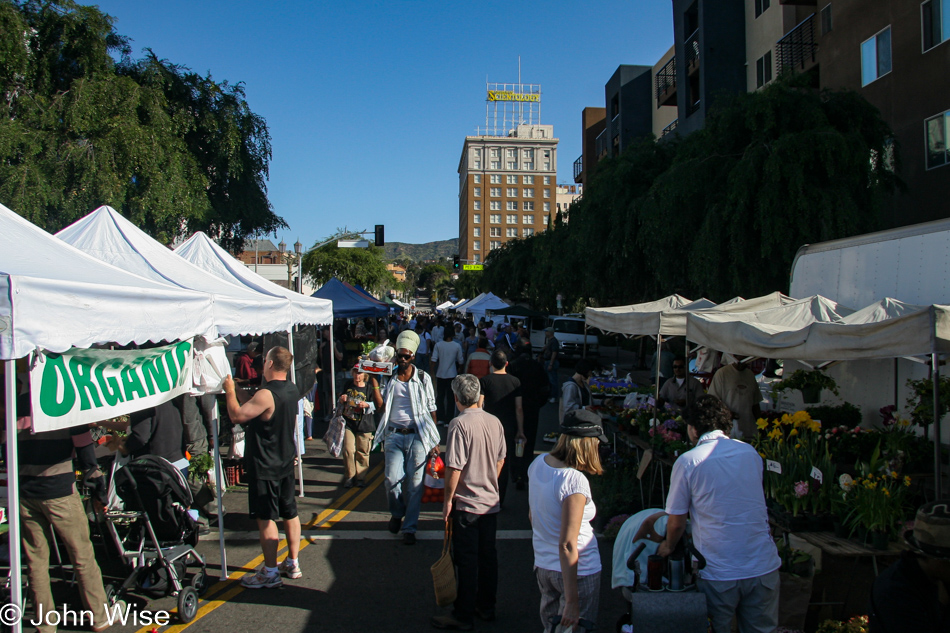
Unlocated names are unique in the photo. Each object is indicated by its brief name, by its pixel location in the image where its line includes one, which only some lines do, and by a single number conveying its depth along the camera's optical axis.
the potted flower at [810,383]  8.09
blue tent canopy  18.05
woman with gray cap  3.33
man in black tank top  5.05
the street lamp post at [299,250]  26.77
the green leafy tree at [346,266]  53.22
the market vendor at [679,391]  8.49
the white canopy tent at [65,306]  3.33
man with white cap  6.29
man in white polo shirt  3.33
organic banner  3.68
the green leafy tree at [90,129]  15.67
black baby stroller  4.69
